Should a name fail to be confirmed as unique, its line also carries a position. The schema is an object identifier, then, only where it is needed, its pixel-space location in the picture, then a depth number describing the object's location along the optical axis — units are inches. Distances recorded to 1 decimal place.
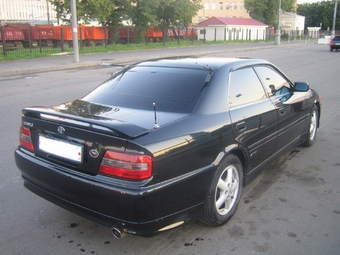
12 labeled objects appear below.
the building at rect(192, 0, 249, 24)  3736.7
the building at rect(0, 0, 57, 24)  3147.1
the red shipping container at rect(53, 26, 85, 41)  1197.7
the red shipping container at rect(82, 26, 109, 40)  1291.6
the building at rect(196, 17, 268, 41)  2397.9
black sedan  104.8
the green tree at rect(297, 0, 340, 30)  3604.8
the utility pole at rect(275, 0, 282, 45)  1681.0
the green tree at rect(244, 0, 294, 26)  2847.0
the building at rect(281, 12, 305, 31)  3134.8
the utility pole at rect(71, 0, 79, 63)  714.8
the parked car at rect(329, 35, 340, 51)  1264.8
